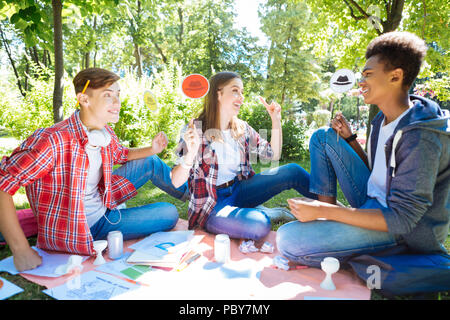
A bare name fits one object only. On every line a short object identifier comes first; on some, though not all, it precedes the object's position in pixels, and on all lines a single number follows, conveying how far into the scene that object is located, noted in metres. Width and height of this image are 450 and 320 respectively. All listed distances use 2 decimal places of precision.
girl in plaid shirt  2.62
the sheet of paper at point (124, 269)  2.05
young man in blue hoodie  1.69
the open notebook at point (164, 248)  2.18
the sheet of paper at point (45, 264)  2.01
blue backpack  1.75
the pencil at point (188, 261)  2.16
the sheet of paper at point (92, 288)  1.80
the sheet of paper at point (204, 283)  1.85
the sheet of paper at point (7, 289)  1.80
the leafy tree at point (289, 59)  16.84
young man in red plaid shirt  1.93
